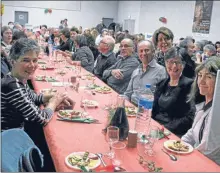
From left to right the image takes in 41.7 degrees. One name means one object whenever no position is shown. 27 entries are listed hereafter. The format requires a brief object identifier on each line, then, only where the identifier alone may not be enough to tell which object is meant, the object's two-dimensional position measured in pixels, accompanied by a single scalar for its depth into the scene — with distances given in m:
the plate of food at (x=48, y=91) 2.59
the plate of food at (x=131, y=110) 2.23
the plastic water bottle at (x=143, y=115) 1.97
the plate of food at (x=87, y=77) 3.66
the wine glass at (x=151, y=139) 1.62
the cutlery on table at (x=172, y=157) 1.53
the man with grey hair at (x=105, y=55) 4.16
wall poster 8.73
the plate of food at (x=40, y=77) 3.35
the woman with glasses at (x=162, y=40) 3.54
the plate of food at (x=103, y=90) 2.96
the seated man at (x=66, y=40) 6.52
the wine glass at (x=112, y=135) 1.52
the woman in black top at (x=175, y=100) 2.40
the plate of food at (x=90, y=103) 2.37
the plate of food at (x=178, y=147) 1.63
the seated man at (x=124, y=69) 3.59
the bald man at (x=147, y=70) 3.03
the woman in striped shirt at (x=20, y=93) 1.80
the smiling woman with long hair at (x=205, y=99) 1.95
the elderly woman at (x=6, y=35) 5.21
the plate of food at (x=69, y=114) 2.05
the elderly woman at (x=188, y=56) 3.22
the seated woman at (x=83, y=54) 4.75
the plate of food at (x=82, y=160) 1.37
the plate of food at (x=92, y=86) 3.12
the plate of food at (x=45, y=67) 4.23
